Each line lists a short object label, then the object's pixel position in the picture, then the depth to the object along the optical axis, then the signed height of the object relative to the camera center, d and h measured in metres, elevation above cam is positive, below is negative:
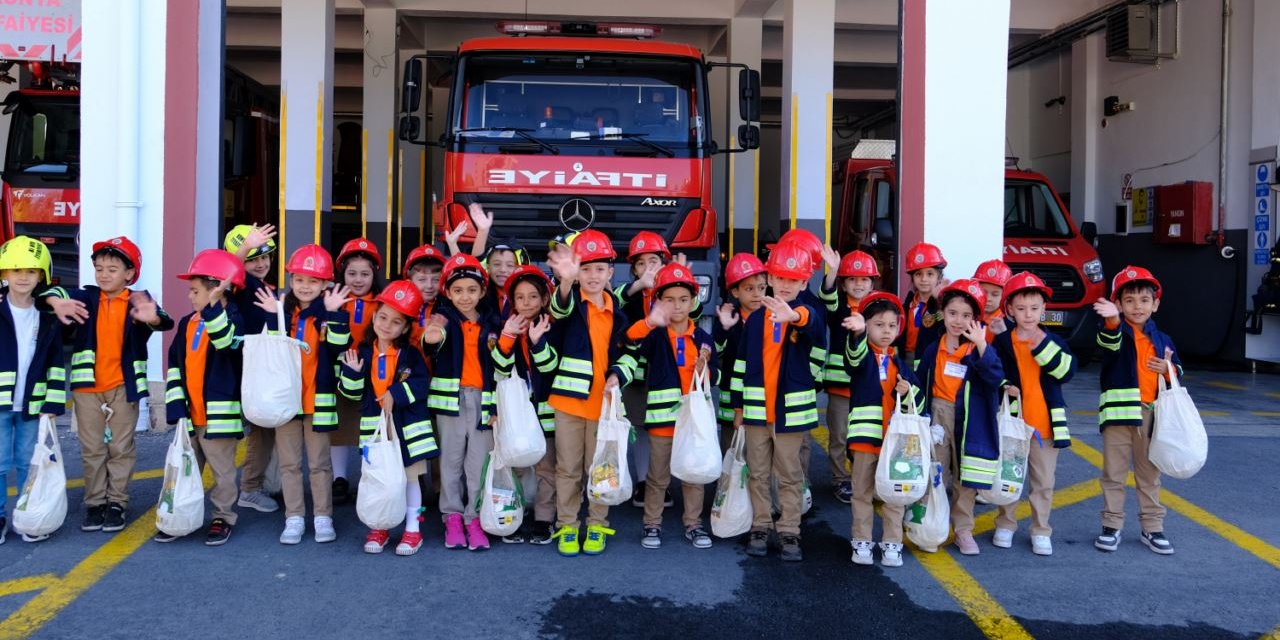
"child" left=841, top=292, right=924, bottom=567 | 4.61 -0.47
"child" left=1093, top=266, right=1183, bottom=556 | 4.84 -0.45
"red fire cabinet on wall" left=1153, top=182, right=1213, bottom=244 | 11.66 +0.99
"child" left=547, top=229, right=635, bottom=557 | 4.76 -0.34
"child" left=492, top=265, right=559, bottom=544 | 4.71 -0.28
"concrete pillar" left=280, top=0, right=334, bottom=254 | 10.20 +1.76
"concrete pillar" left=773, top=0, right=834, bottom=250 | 10.59 +1.90
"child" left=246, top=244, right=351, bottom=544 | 4.86 -0.50
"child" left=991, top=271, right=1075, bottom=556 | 4.71 -0.36
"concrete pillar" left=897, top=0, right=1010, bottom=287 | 6.83 +1.08
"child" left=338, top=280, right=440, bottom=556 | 4.71 -0.43
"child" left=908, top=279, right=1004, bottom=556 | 4.67 -0.45
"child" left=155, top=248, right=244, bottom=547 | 4.75 -0.40
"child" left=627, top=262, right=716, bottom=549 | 4.75 -0.36
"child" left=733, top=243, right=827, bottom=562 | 4.60 -0.41
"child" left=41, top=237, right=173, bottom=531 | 4.95 -0.39
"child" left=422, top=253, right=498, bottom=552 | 4.82 -0.46
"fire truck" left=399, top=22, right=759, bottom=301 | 7.40 +1.10
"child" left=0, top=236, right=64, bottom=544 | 4.79 -0.30
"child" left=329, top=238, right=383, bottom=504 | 5.14 -0.09
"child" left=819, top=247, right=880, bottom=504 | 5.52 -0.12
